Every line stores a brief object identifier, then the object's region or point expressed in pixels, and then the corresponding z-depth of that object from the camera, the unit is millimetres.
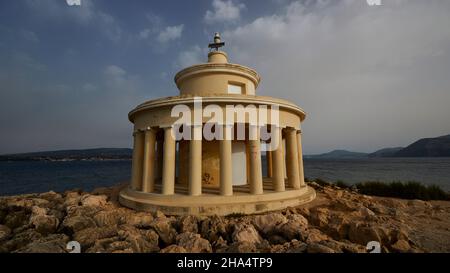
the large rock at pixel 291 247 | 5652
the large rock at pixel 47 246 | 6547
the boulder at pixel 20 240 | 7417
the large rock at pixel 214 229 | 7762
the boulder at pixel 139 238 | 6672
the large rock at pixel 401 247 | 6020
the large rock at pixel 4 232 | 8680
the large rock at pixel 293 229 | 6903
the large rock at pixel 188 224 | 8219
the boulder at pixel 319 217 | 8297
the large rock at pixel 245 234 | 7136
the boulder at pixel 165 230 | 7656
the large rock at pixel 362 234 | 6509
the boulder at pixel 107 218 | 9141
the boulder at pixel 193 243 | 6658
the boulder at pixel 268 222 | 7930
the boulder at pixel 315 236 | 6473
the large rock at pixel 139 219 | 8374
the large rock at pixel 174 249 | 6166
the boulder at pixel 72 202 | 11780
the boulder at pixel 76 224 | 8516
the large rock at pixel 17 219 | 10438
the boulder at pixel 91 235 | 7194
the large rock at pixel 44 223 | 8922
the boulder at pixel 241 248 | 6012
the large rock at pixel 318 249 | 5096
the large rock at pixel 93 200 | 11906
